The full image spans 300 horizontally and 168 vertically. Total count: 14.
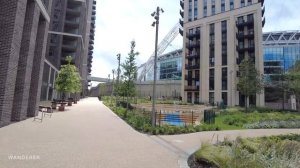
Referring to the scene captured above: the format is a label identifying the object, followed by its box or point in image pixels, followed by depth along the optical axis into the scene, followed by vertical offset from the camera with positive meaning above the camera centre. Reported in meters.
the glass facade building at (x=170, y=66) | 69.56 +13.59
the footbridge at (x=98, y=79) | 89.30 +7.86
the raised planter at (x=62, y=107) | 17.39 -1.54
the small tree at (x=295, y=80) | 24.98 +3.21
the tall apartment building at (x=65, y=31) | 36.40 +13.86
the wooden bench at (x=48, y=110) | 12.41 -1.38
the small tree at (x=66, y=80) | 20.56 +1.56
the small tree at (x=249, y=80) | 25.84 +2.88
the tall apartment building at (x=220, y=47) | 36.46 +12.01
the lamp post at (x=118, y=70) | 25.93 +3.85
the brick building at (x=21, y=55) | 7.82 +2.02
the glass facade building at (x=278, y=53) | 39.43 +14.92
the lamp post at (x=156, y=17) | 10.84 +5.18
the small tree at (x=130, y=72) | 18.57 +2.54
